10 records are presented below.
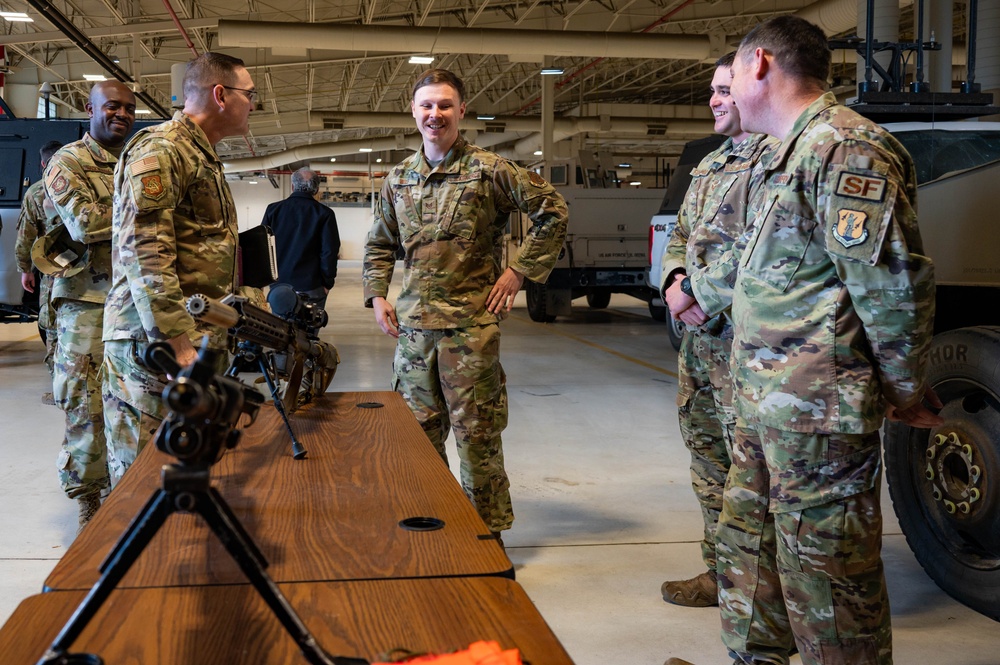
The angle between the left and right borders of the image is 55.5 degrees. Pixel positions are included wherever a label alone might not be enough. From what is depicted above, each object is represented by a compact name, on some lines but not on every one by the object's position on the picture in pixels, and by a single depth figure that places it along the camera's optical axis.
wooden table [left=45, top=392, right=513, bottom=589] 1.49
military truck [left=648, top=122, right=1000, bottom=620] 2.98
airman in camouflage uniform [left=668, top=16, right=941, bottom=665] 2.02
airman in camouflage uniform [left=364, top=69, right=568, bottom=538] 3.51
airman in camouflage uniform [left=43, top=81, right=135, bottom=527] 4.00
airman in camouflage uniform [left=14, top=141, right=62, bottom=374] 4.93
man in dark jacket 7.16
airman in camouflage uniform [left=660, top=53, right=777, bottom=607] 2.93
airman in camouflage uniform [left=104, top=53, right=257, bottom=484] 2.64
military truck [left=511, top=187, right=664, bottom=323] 11.94
